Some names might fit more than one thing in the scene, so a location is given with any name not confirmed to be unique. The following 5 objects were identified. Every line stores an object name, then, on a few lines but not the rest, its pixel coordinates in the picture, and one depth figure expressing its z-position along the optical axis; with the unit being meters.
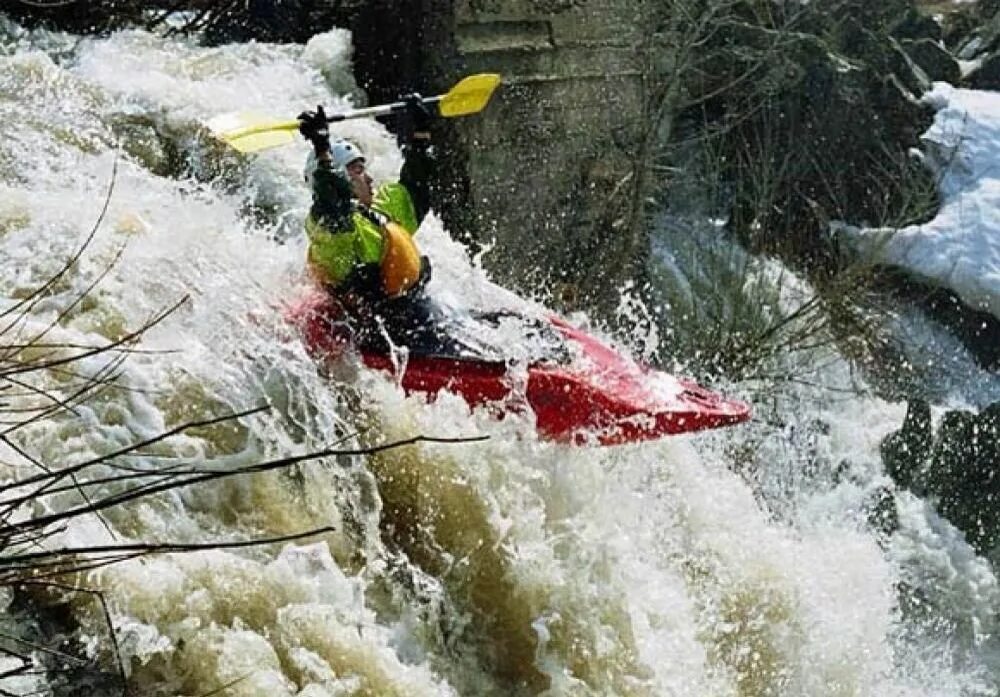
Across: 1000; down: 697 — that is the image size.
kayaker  10.15
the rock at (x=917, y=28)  24.86
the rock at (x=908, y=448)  19.89
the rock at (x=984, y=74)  25.34
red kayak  10.29
